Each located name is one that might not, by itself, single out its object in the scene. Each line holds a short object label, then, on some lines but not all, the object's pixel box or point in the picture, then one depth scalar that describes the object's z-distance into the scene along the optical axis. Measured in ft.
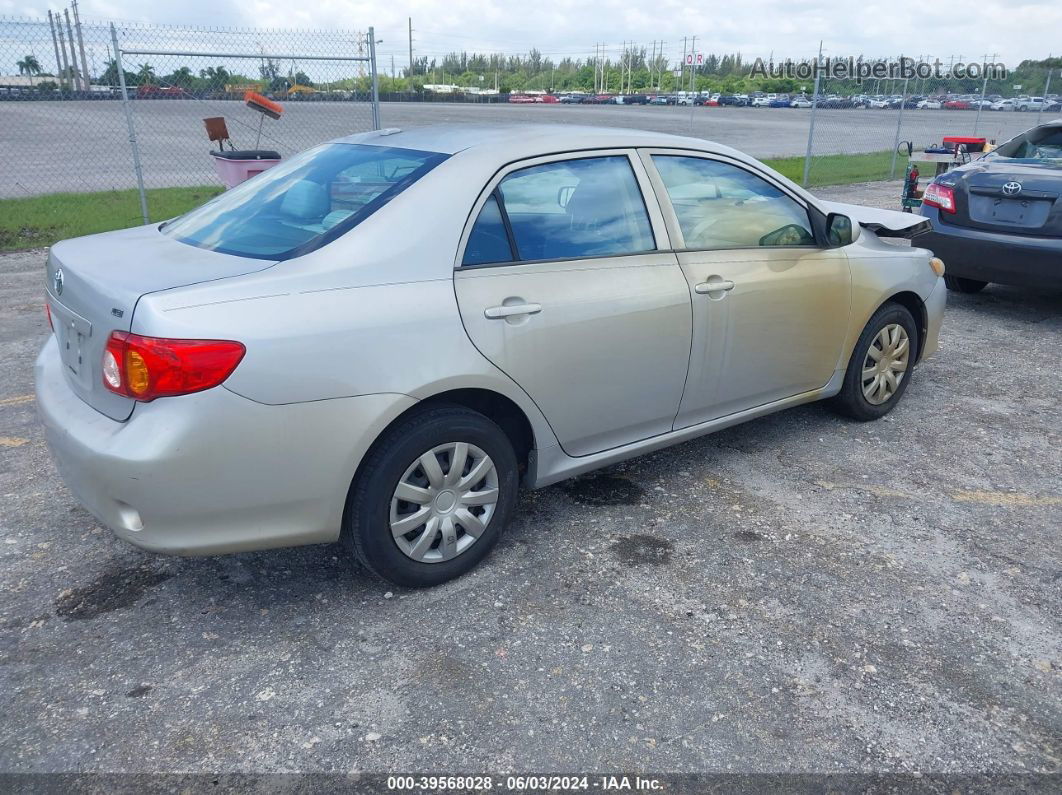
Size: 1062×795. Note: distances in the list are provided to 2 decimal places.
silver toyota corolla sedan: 8.61
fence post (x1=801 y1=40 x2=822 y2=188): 44.57
